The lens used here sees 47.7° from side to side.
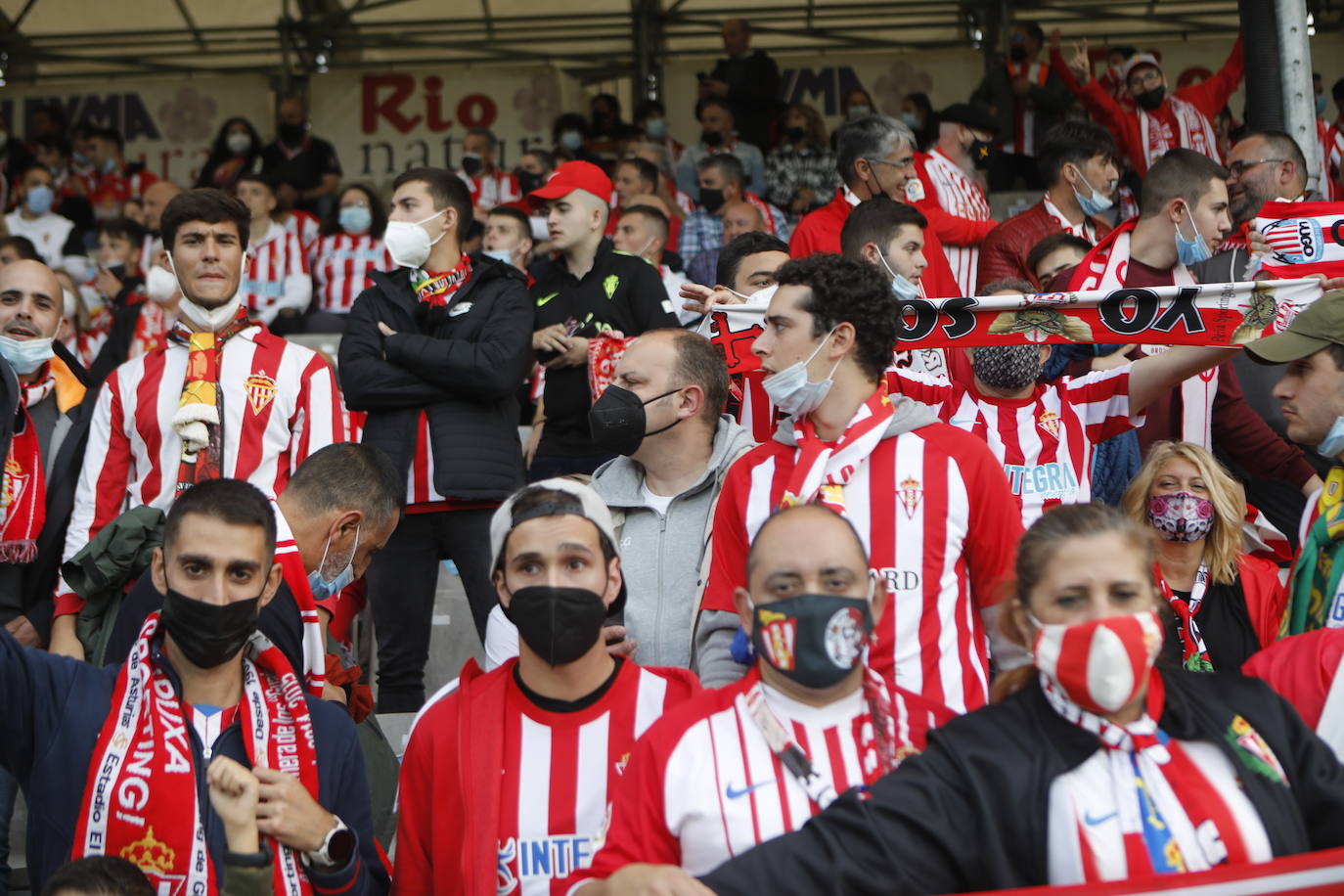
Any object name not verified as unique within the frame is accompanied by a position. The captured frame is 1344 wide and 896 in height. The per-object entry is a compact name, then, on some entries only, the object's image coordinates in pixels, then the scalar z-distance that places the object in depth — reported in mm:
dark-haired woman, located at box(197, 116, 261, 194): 14227
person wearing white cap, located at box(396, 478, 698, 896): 3439
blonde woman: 4879
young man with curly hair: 3695
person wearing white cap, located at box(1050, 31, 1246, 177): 11000
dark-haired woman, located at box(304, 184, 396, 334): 11063
